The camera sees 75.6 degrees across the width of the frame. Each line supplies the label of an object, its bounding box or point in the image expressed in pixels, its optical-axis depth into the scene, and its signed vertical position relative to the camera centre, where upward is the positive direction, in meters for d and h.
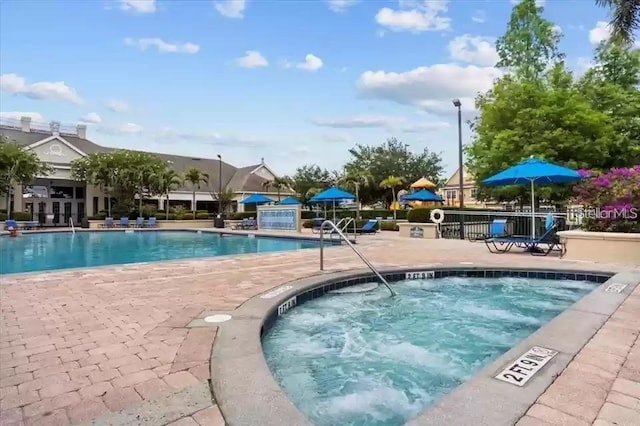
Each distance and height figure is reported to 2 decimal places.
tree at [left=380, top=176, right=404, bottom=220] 29.28 +2.14
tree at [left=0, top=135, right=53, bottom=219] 25.28 +2.77
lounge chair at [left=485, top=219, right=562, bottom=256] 9.97 -0.74
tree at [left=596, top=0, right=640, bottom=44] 10.19 +4.91
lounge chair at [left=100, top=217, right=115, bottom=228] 26.47 -0.80
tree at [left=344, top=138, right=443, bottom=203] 36.23 +4.38
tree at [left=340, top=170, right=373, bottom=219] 30.77 +2.47
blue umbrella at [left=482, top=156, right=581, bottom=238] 10.05 +0.94
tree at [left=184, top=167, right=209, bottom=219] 31.08 +2.63
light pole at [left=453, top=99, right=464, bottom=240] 15.37 +2.18
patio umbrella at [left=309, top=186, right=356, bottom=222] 19.81 +0.75
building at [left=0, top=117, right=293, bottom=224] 29.95 +1.99
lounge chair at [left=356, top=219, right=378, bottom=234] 17.72 -0.72
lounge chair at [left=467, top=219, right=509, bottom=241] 11.83 -0.49
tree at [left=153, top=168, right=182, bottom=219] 29.33 +2.15
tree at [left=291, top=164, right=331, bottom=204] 37.25 +3.03
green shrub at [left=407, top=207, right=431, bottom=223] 16.22 -0.12
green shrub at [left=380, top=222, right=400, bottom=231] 21.38 -0.76
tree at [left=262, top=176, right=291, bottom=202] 35.61 +2.44
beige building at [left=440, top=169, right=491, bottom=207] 44.56 +2.34
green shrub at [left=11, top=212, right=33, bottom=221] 26.17 -0.36
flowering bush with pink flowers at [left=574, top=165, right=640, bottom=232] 8.66 +0.27
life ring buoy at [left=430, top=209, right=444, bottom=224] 15.42 -0.15
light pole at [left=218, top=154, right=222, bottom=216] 32.41 +0.80
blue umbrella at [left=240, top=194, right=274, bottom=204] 26.27 +0.78
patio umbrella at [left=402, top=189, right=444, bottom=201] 20.03 +0.73
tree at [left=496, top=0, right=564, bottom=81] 21.14 +8.84
